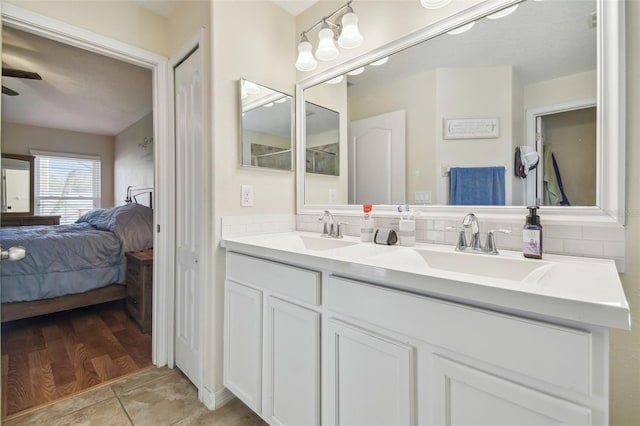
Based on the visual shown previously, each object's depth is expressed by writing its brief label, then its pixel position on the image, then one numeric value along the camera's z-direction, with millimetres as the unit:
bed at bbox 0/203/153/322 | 2414
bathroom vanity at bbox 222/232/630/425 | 580
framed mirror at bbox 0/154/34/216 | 4586
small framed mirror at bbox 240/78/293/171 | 1622
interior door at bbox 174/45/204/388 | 1624
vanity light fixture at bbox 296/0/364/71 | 1441
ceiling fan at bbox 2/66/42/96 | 2399
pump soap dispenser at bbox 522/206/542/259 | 948
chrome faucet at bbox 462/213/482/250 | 1104
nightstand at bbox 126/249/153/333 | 2455
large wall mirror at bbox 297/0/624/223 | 927
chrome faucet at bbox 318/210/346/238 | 1577
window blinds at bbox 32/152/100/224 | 4961
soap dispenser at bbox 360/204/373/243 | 1416
